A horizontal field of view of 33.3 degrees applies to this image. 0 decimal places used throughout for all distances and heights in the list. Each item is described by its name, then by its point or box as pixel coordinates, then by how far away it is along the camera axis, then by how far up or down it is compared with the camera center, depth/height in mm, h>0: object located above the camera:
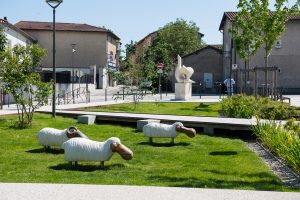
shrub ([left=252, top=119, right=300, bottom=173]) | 9260 -1162
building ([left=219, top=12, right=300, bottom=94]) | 46281 +2564
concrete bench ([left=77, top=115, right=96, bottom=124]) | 17438 -1169
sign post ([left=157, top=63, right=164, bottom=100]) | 37572 +1413
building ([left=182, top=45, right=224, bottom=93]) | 52156 +2206
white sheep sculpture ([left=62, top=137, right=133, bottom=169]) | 9453 -1236
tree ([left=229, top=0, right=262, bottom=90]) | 29406 +3306
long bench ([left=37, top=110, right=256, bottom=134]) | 15109 -1105
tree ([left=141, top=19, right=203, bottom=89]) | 76088 +7494
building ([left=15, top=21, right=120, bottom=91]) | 62844 +5057
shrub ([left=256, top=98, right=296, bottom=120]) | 17516 -887
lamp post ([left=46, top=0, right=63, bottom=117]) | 18203 +2995
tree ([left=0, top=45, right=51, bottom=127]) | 16234 +231
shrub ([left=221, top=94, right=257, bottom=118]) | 18281 -770
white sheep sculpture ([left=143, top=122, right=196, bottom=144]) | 12816 -1147
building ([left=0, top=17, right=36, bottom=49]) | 43281 +4711
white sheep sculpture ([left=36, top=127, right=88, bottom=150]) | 11141 -1160
